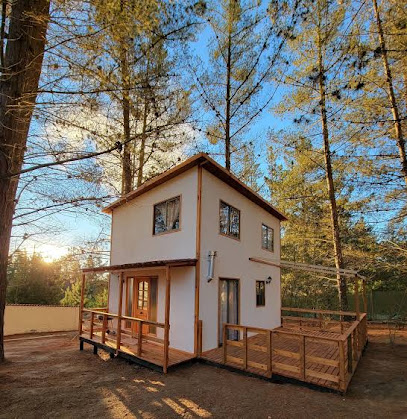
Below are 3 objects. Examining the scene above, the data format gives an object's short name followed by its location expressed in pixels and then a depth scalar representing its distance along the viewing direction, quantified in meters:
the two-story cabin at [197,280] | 6.28
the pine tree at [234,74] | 11.45
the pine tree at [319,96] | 10.48
